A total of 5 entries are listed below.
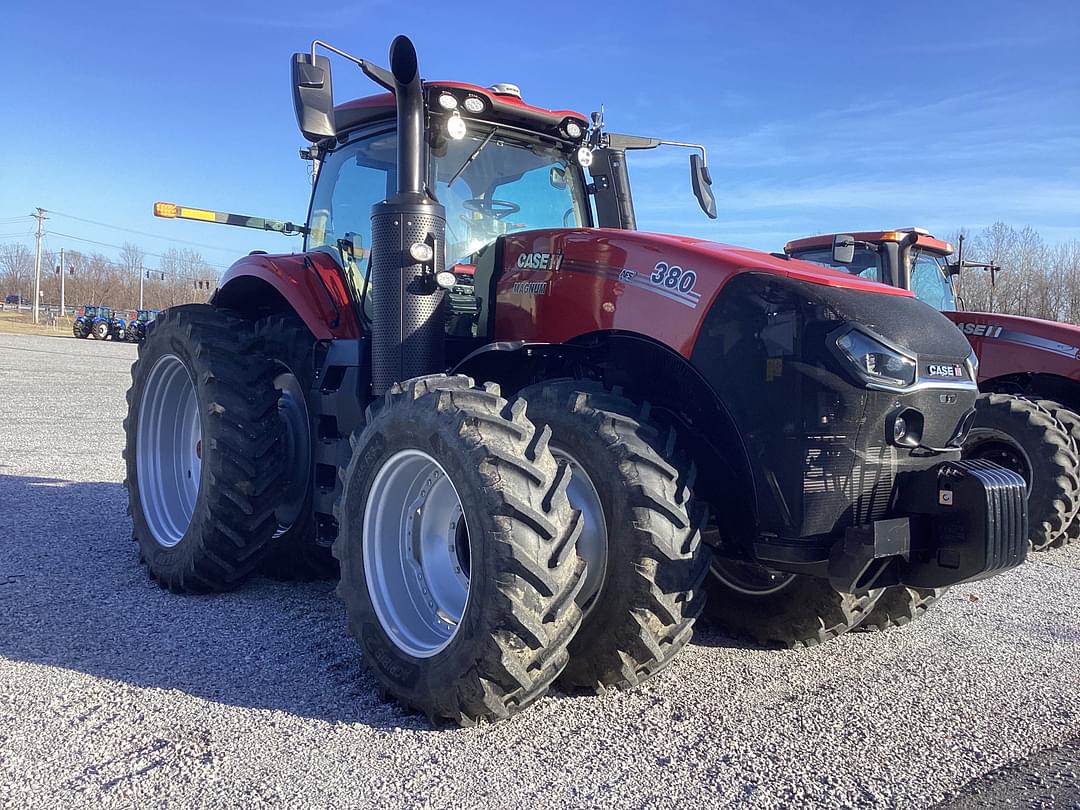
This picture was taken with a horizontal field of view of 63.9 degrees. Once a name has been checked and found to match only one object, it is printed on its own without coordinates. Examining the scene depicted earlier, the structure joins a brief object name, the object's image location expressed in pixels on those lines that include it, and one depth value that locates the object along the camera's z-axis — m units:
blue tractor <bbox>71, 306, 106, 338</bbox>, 45.81
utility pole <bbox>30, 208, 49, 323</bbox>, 63.92
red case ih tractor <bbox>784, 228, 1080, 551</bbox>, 6.11
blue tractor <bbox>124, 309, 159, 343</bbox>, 44.43
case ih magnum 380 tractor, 2.87
